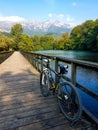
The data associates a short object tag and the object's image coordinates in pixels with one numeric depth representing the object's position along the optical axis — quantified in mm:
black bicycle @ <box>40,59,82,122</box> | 1373
